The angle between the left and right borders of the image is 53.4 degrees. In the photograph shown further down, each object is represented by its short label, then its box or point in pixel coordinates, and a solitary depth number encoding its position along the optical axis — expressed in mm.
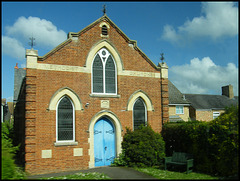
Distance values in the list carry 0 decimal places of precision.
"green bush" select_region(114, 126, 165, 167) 14094
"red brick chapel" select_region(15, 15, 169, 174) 12947
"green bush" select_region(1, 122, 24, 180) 9071
